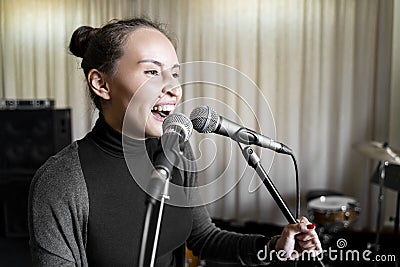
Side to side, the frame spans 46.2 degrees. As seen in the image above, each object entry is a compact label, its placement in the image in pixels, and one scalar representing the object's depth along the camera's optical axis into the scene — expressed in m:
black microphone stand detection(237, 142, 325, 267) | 0.92
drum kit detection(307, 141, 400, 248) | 2.77
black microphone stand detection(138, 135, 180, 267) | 0.64
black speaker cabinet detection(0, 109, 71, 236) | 3.48
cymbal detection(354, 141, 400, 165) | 2.63
